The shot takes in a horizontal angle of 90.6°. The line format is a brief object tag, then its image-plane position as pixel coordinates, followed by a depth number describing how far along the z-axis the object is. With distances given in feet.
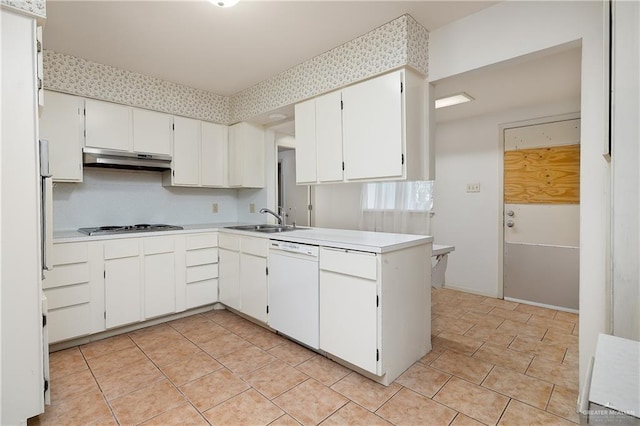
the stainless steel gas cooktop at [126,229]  8.94
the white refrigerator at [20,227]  4.80
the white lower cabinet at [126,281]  7.90
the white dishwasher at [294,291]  7.43
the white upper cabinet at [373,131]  7.29
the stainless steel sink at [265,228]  10.29
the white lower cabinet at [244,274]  8.98
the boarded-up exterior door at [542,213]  11.15
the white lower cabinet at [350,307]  6.25
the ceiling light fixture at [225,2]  5.88
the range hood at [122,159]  9.12
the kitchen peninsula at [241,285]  6.40
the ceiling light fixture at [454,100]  10.72
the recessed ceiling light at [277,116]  10.96
